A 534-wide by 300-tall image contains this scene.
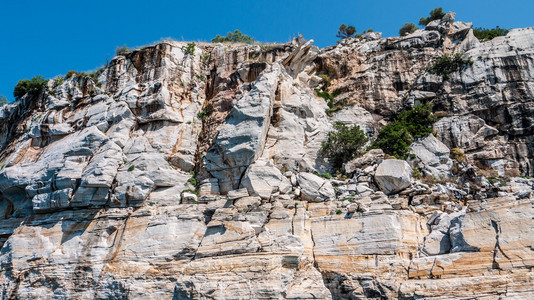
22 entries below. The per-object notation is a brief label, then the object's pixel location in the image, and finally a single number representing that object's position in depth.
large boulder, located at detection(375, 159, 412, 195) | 15.80
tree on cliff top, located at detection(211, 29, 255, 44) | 29.20
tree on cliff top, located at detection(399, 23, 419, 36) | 31.12
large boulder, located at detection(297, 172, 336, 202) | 16.05
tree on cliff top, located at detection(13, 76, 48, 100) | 24.84
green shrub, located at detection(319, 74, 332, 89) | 24.72
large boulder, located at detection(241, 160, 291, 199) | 16.53
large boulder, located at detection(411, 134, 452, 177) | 17.53
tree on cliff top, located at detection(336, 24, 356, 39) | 35.78
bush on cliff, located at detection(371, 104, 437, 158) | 18.89
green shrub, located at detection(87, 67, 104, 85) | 23.38
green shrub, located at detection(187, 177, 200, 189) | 18.22
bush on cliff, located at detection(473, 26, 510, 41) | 24.41
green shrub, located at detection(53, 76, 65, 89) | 24.19
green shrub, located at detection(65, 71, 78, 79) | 24.02
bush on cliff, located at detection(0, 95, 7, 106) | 29.34
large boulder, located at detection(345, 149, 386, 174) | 17.62
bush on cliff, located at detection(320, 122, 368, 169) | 18.52
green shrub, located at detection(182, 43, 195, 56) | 23.29
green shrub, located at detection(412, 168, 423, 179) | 17.00
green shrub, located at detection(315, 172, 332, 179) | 17.60
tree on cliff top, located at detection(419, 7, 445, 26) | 27.50
